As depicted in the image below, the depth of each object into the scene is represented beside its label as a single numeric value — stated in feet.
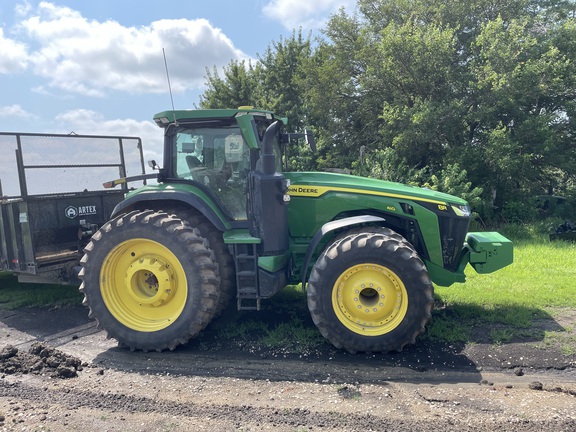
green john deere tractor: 14.74
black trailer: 20.90
